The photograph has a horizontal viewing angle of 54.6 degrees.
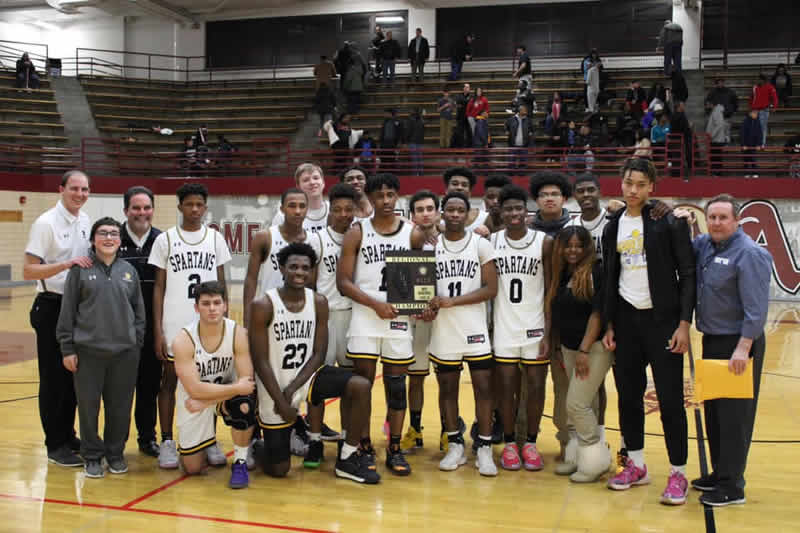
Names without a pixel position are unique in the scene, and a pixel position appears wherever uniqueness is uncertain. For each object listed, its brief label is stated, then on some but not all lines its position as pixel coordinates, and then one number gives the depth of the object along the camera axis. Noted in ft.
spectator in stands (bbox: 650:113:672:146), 53.98
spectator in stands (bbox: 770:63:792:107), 61.00
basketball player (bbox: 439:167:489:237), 20.65
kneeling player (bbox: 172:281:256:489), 16.39
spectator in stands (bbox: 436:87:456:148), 61.77
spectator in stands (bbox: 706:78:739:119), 56.44
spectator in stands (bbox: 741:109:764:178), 55.31
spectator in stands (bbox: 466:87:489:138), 60.75
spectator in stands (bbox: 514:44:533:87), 66.10
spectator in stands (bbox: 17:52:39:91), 71.56
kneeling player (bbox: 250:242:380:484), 16.60
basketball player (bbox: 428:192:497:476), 17.34
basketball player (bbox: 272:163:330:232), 19.40
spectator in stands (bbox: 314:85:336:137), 68.69
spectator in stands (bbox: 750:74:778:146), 56.29
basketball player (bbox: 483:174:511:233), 20.10
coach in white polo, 17.42
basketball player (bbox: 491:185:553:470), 17.42
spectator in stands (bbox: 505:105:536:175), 58.29
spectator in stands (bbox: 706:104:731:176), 55.16
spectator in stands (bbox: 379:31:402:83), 73.15
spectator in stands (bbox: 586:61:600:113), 63.67
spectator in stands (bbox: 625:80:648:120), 59.31
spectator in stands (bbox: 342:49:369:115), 71.10
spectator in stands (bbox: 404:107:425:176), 60.75
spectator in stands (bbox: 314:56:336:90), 69.87
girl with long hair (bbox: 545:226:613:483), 16.44
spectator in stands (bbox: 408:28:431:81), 73.15
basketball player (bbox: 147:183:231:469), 17.67
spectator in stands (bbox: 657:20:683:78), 63.21
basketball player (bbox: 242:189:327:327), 18.01
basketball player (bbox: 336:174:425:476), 17.21
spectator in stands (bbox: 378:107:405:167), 61.41
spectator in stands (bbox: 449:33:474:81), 72.59
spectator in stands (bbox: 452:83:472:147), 60.64
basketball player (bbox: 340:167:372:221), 20.57
